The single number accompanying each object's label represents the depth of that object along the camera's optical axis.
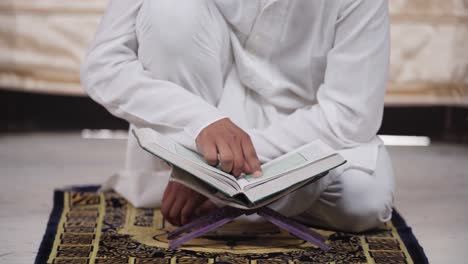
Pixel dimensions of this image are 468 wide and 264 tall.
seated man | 2.89
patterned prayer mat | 2.72
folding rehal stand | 2.74
